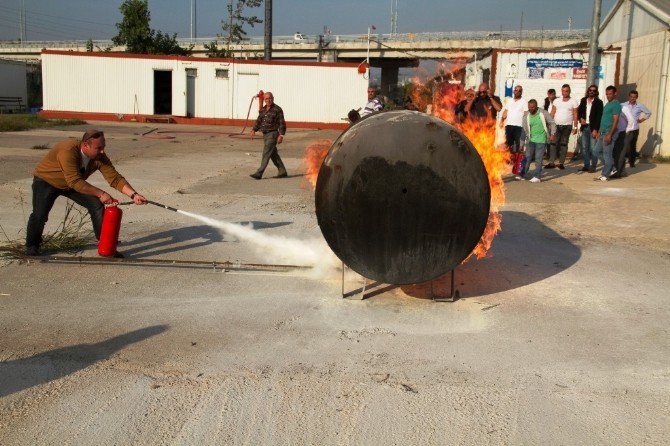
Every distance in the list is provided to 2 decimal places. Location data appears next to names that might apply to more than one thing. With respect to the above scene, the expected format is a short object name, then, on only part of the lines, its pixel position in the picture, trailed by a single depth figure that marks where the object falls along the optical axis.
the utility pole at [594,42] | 16.36
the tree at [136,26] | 49.50
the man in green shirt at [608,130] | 13.51
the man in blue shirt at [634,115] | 14.43
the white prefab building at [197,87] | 32.97
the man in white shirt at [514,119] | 13.84
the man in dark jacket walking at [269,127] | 13.59
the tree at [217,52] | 52.78
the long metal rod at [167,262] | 6.75
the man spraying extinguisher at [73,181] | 6.88
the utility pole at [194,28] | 82.88
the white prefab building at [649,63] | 17.30
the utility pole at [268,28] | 39.62
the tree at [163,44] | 50.79
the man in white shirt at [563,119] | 15.28
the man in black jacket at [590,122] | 14.33
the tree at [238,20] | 53.91
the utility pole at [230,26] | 54.06
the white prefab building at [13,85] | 44.69
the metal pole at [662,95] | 17.12
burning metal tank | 5.11
